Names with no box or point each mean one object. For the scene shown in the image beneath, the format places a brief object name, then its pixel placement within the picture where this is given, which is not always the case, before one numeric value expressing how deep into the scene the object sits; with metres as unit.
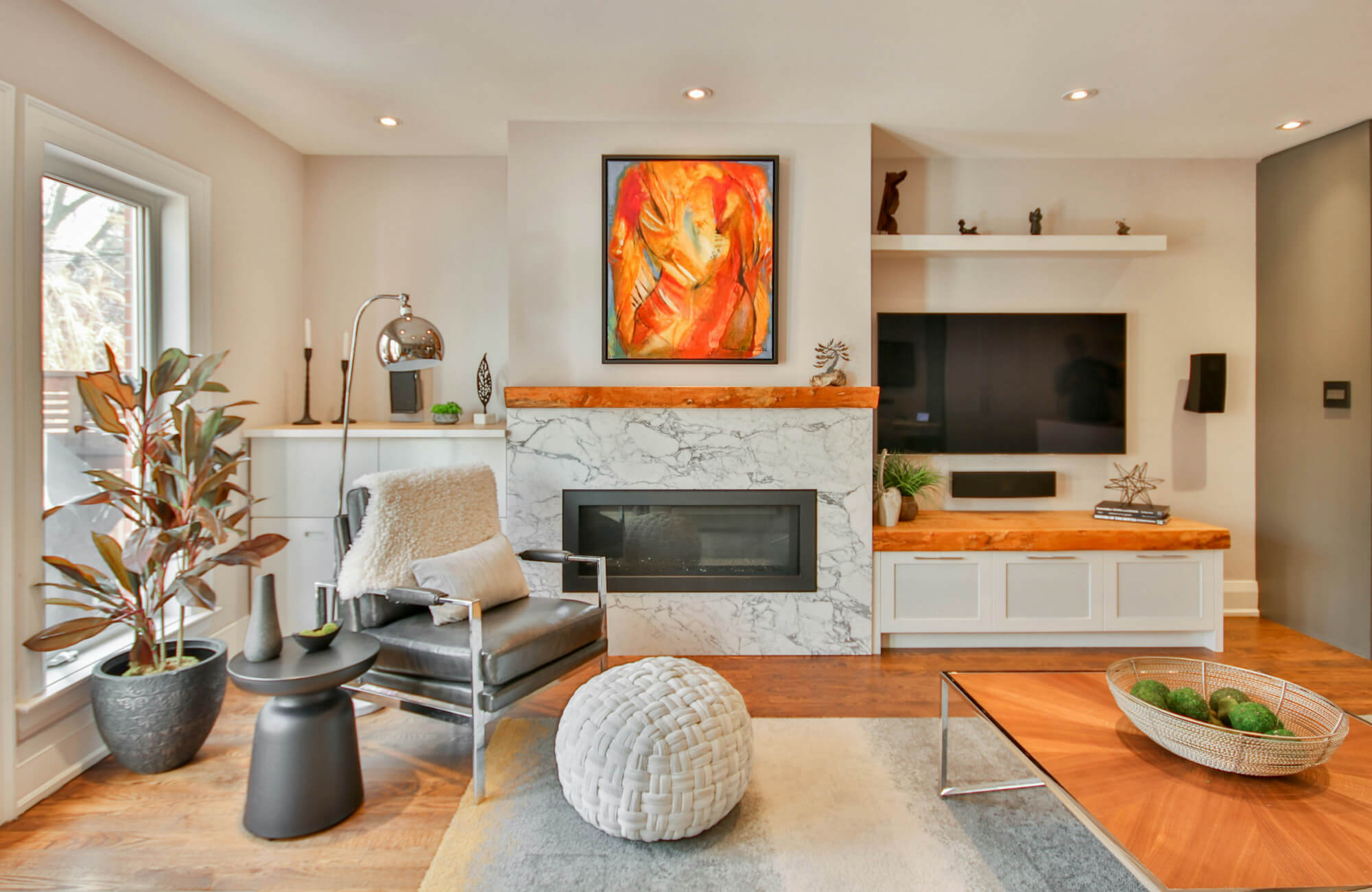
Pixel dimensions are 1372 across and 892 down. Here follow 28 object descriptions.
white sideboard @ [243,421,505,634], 3.45
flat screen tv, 4.02
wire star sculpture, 3.94
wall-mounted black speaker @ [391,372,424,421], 3.95
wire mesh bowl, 1.54
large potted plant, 2.28
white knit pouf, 1.92
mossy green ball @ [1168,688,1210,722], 1.71
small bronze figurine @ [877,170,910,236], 3.79
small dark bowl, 2.13
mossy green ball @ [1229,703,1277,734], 1.62
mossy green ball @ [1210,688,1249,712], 1.76
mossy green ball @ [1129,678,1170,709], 1.74
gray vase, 2.06
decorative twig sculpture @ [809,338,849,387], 3.53
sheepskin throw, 2.55
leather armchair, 2.27
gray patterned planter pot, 2.27
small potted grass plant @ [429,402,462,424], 3.67
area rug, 1.85
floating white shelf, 3.72
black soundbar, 4.05
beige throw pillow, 2.55
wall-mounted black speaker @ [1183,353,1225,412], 3.93
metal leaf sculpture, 3.84
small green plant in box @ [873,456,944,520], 3.84
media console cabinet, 3.56
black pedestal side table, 2.02
